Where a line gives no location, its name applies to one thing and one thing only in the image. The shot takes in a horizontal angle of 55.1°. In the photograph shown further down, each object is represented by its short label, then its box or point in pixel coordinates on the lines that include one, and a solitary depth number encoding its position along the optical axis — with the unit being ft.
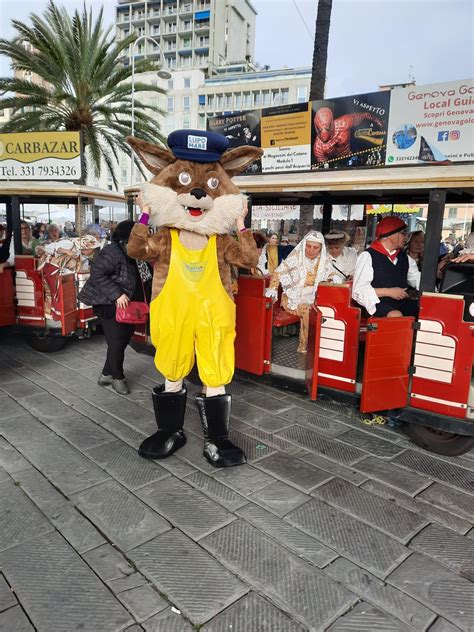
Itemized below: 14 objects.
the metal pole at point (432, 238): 10.90
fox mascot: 10.46
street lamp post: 46.42
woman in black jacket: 14.96
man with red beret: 12.78
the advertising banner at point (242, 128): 17.78
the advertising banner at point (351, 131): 15.07
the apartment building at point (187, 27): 200.54
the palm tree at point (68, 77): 42.98
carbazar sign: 18.76
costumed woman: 15.51
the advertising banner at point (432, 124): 14.10
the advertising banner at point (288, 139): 15.98
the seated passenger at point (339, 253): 18.31
